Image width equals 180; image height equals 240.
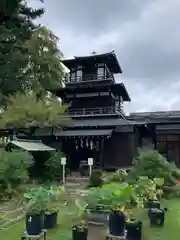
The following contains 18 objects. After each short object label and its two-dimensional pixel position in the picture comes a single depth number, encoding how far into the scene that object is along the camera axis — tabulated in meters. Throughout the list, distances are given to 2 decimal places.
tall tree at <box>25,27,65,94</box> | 17.71
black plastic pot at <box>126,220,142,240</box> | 3.89
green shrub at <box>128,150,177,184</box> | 8.22
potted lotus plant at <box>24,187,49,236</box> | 3.79
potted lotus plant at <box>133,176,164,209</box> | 5.82
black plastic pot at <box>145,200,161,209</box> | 5.81
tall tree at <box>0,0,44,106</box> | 15.11
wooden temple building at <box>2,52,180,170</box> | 15.14
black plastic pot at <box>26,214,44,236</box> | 3.79
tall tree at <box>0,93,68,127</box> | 13.81
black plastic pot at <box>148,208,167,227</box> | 4.77
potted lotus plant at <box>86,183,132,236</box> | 4.02
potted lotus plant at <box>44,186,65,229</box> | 4.59
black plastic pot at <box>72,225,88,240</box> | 3.76
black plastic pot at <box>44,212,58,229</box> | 4.60
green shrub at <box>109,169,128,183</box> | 9.07
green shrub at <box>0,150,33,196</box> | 7.41
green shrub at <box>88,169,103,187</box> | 9.05
